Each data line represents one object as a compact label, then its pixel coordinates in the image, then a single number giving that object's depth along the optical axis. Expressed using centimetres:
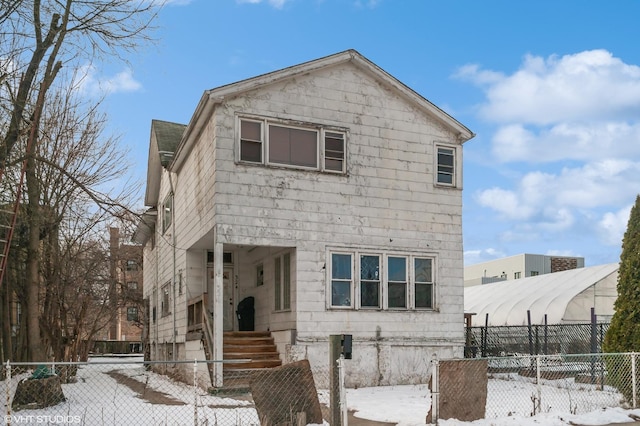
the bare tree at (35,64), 1159
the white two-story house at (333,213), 1636
